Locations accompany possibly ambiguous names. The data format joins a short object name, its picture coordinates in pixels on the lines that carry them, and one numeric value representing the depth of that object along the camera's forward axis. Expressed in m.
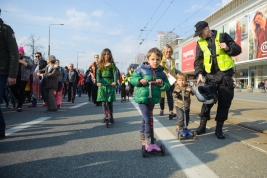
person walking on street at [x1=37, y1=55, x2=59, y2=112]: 7.51
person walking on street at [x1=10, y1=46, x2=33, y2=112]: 7.59
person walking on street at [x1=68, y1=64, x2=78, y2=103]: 11.82
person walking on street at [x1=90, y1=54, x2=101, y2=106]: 9.16
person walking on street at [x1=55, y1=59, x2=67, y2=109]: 9.02
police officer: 4.05
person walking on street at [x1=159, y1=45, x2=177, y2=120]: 6.25
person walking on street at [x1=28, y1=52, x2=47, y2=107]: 8.75
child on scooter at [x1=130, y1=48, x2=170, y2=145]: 3.33
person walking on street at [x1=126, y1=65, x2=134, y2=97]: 13.60
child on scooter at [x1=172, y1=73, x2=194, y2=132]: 4.11
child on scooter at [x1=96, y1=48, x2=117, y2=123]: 5.48
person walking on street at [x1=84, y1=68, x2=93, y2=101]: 10.16
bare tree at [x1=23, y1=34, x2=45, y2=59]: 35.97
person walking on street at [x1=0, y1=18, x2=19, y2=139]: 3.90
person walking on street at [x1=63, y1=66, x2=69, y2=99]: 14.26
